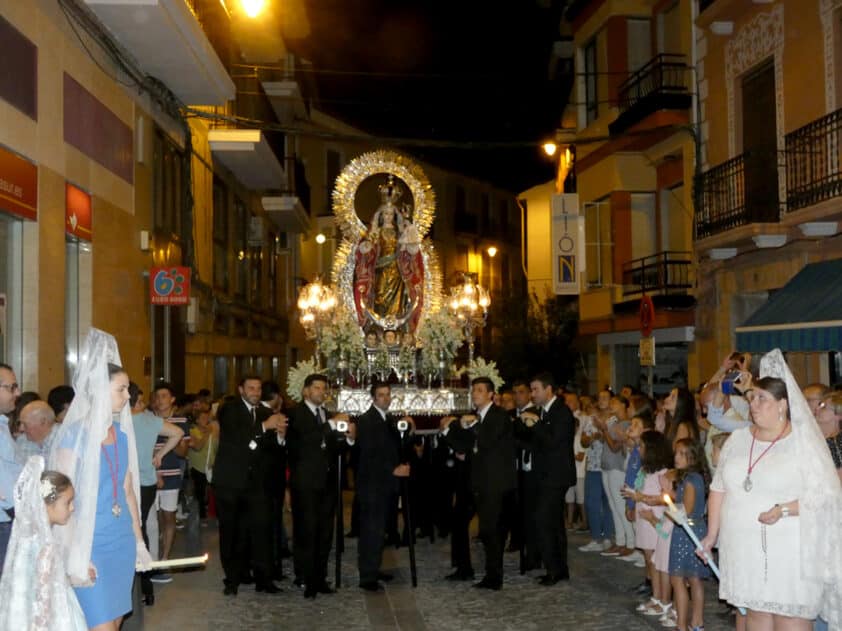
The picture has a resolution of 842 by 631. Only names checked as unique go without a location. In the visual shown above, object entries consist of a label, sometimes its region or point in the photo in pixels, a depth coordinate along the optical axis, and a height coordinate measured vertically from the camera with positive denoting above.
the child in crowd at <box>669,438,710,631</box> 8.25 -1.31
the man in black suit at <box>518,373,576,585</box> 10.79 -1.01
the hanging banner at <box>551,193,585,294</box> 23.17 +2.42
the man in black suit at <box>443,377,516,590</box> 10.65 -0.96
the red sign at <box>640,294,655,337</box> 15.74 +0.63
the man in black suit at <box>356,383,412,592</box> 10.80 -1.07
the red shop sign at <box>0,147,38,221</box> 10.98 +1.83
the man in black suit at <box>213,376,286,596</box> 10.41 -1.07
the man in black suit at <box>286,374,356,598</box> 10.64 -1.05
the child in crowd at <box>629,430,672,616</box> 8.67 -1.14
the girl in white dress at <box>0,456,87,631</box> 5.57 -1.00
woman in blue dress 6.35 -0.69
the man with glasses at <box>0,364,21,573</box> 7.06 -0.66
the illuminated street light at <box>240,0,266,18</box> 15.73 +4.98
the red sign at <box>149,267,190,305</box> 16.25 +1.16
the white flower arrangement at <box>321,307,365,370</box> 15.77 +0.27
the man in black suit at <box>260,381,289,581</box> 10.82 -1.13
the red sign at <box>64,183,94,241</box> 13.09 +1.84
